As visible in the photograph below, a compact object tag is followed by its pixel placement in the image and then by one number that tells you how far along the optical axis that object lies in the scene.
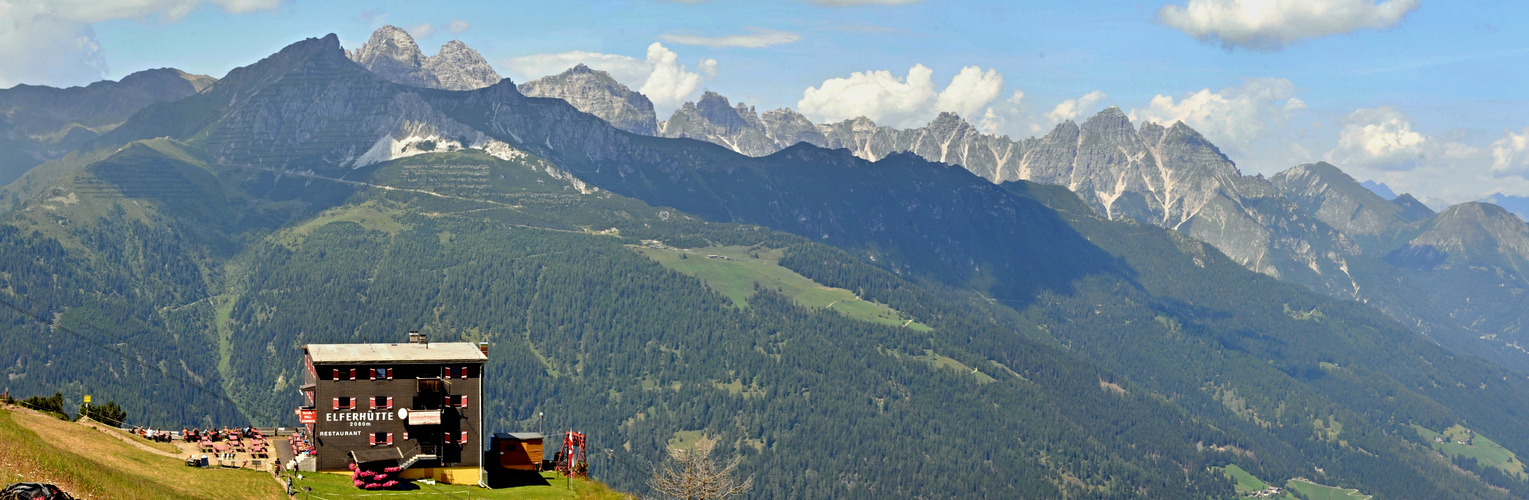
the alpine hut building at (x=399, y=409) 116.56
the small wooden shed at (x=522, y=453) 126.75
